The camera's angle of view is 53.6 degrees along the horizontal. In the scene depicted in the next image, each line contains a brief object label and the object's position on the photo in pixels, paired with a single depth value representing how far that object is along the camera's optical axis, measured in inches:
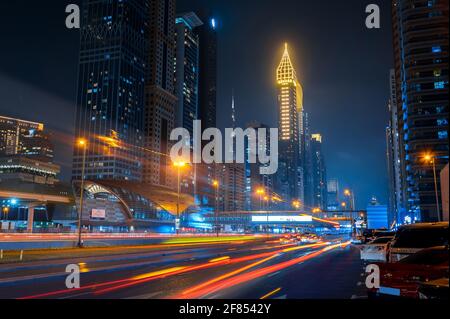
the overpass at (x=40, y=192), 3956.7
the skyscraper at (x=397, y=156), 5614.7
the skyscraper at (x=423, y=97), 4047.7
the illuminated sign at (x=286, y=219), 6127.0
